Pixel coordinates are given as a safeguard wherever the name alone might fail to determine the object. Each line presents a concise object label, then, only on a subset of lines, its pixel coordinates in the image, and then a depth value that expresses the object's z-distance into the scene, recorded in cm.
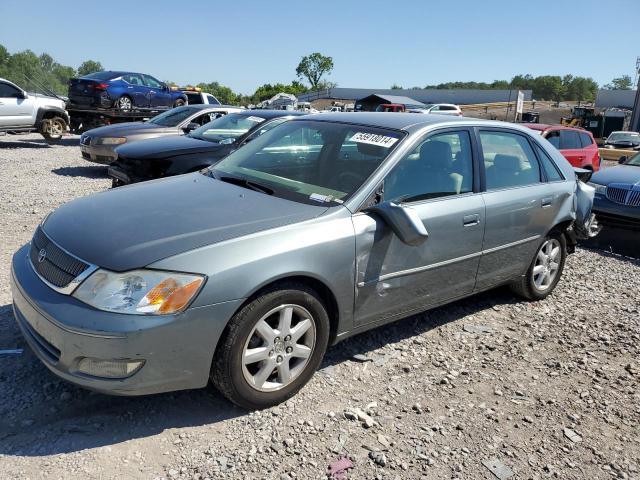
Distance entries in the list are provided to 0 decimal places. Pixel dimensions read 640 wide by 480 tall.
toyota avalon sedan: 253
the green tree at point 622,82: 12719
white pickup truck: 1403
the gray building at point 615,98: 6181
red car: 1167
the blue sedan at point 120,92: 1576
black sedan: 721
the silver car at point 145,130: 988
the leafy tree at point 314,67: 12031
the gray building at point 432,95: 6975
